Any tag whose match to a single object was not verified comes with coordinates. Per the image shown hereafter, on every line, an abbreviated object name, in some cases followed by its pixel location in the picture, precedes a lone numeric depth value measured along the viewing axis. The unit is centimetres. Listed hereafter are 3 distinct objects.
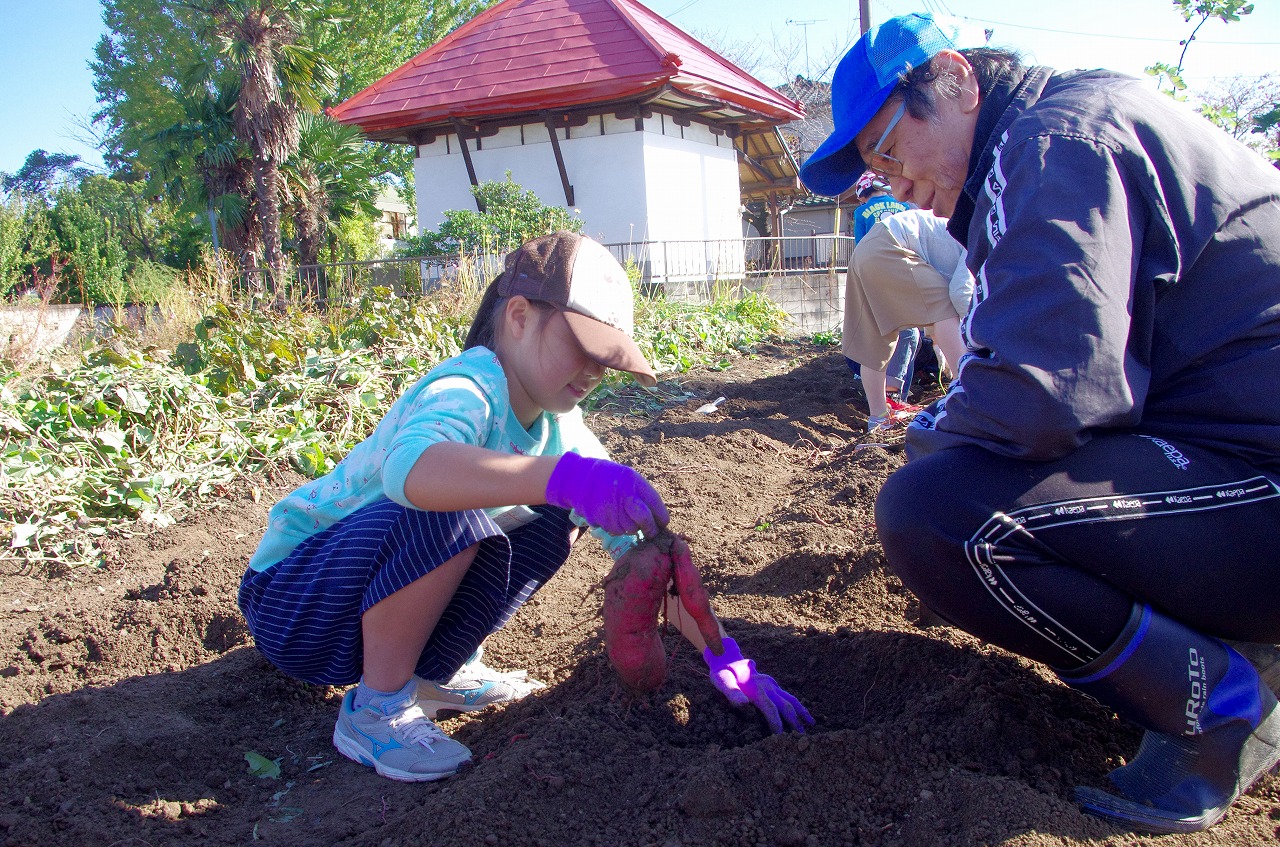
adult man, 133
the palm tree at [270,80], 1494
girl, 169
